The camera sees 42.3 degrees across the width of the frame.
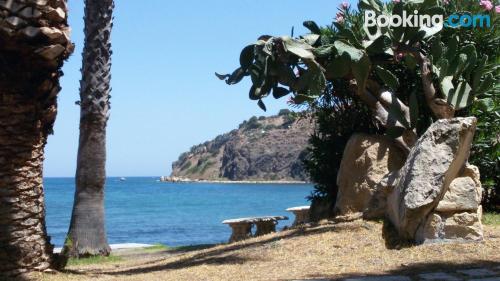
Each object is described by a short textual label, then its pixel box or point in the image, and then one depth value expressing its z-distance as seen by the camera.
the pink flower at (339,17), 11.07
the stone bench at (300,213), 13.85
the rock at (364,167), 9.26
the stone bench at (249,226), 13.55
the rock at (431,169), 7.32
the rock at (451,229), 7.36
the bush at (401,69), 8.70
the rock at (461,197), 7.47
